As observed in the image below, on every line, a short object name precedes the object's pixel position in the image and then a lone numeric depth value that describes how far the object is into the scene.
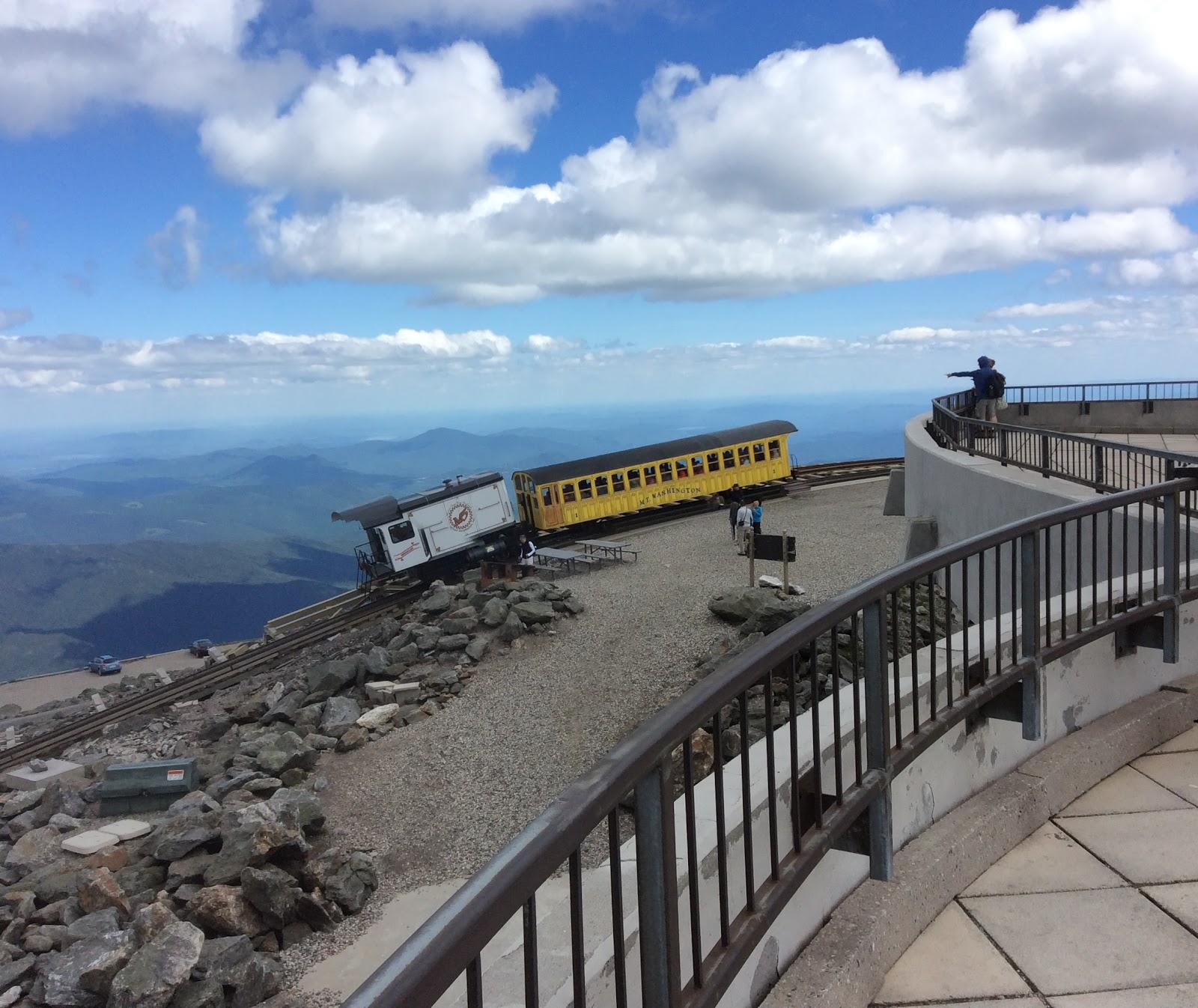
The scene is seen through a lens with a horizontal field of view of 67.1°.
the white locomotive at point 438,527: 30.41
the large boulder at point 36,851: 13.95
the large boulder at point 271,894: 10.87
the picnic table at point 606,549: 26.22
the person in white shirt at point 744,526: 24.66
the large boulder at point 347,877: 11.48
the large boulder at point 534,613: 20.44
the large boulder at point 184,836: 12.68
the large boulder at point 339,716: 17.55
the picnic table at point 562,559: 25.91
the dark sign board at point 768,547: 18.41
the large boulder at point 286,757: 15.59
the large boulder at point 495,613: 20.69
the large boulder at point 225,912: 10.69
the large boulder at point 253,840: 11.75
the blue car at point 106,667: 40.50
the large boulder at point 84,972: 9.47
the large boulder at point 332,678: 20.27
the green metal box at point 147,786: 15.66
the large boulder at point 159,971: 9.10
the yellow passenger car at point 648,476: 31.64
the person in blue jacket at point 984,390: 18.73
